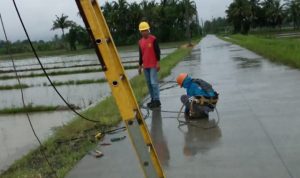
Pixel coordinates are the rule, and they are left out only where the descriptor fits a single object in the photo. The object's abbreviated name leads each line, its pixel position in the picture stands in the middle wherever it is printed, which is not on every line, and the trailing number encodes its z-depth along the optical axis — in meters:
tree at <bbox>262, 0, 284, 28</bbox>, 92.75
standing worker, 9.75
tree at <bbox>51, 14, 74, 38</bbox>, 84.13
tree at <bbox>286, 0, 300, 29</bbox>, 89.56
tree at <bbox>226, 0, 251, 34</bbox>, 94.31
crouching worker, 8.26
